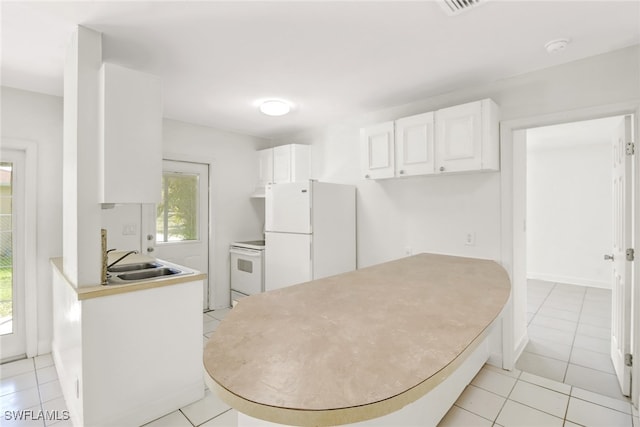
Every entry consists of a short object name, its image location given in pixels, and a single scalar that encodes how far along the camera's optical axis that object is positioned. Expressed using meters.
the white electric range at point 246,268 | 3.82
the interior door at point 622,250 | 2.16
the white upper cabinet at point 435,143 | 2.46
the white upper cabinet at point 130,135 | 1.87
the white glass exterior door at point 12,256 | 2.81
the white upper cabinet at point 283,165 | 4.02
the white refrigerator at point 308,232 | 3.21
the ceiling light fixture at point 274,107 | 3.07
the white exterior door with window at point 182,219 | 3.75
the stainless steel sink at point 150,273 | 2.38
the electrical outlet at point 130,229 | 3.44
